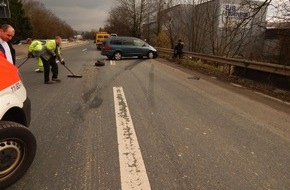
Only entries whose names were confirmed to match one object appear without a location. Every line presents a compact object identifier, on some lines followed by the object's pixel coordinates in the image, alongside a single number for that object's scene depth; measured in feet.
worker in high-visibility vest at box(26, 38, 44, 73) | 37.51
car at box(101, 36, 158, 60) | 71.82
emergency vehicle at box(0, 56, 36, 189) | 9.95
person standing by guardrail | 69.60
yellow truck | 147.13
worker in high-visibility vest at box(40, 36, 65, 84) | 33.67
